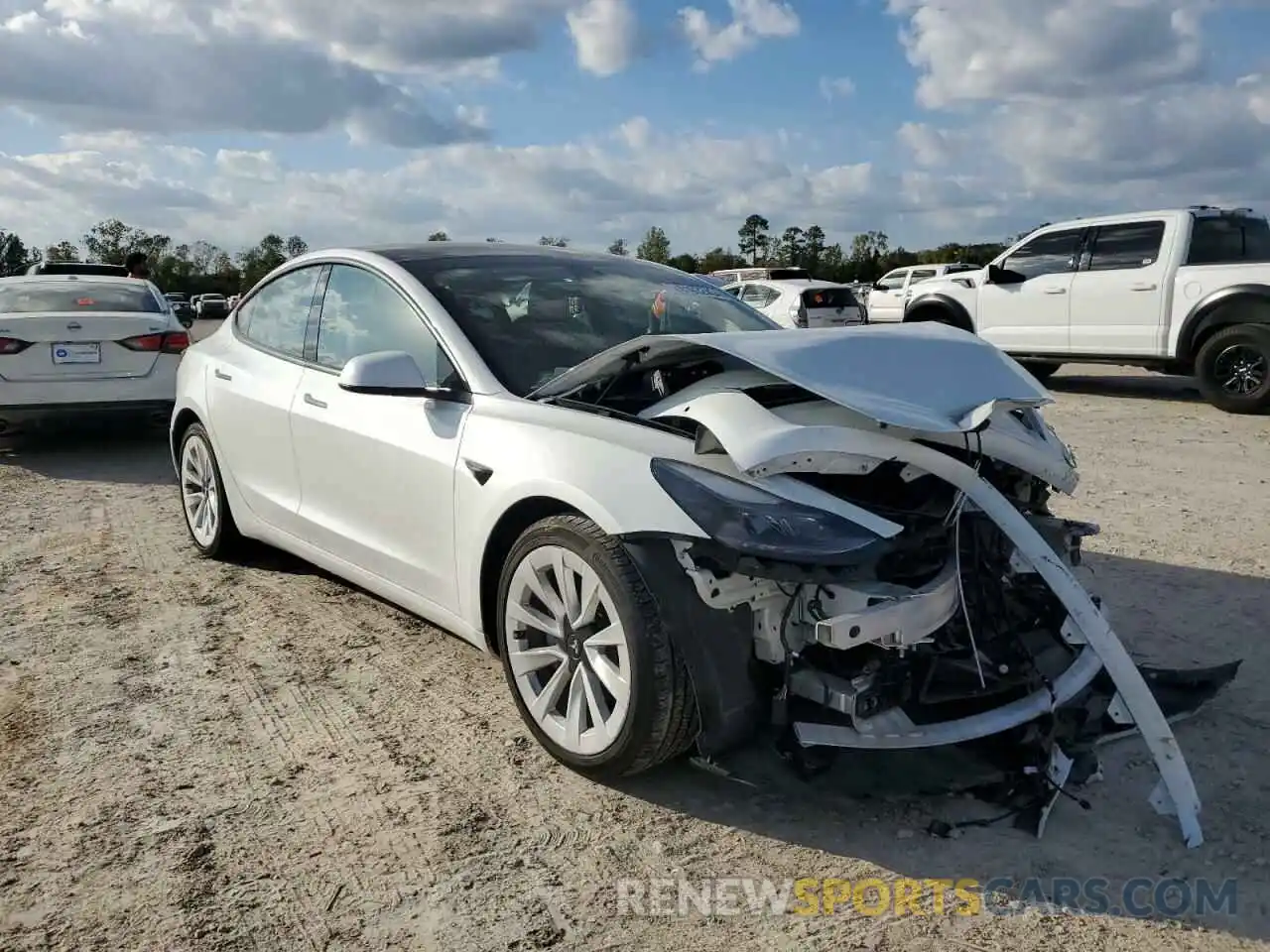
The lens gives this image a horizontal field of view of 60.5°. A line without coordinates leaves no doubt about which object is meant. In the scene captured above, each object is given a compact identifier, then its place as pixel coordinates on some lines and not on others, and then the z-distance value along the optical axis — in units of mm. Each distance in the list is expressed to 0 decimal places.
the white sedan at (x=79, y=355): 8664
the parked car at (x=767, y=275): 23516
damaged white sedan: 2883
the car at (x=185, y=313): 10359
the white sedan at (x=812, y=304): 16969
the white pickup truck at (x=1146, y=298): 10234
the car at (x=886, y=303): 22141
